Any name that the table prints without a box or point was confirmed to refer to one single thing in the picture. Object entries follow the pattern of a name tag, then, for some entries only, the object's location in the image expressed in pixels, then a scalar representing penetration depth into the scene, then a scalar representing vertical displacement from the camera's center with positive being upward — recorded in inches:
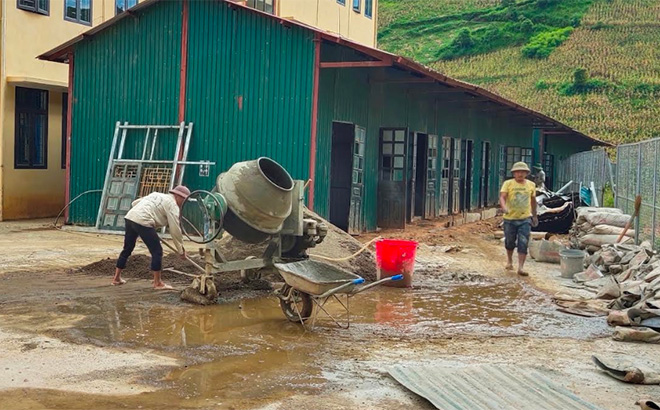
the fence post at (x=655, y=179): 482.7 +0.4
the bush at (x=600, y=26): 2492.6 +498.3
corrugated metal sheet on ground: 212.7 -62.9
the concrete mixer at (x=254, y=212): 343.0 -19.9
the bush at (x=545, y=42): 2352.4 +422.7
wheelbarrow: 297.3 -45.7
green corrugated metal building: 575.8 +57.9
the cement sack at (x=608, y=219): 568.4 -30.2
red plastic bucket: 408.8 -45.5
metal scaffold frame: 611.2 +10.6
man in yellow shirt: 480.1 -20.5
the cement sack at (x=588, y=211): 610.9 -26.6
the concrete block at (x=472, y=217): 877.8 -49.5
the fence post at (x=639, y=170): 563.4 +7.2
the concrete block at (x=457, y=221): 809.2 -50.4
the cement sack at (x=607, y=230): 550.1 -37.0
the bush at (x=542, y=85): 2066.9 +249.3
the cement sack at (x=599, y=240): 536.4 -43.7
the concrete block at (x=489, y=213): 949.2 -48.2
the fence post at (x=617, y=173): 722.6 +5.7
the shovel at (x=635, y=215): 518.3 -24.2
